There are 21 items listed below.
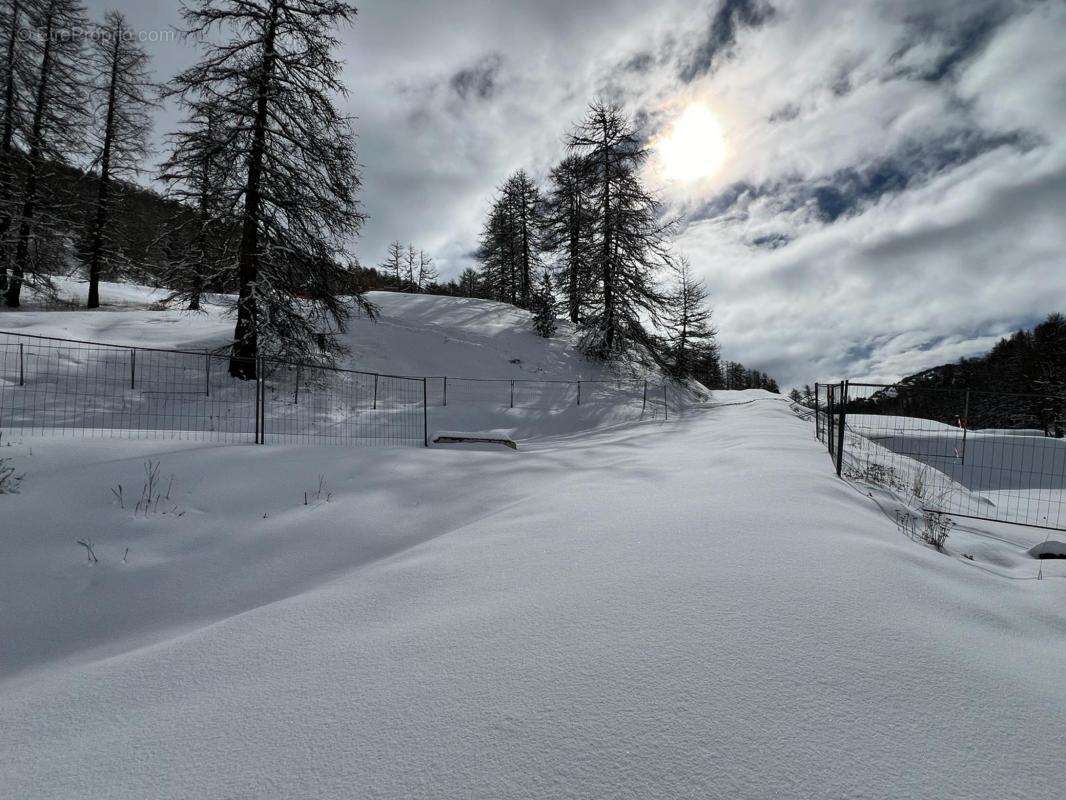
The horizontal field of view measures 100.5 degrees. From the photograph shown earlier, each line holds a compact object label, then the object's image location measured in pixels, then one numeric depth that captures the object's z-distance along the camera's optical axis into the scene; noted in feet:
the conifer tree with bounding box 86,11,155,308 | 62.03
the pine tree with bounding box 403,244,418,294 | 180.90
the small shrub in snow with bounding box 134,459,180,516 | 13.75
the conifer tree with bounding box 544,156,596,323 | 72.08
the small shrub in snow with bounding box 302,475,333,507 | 15.83
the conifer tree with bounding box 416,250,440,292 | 182.80
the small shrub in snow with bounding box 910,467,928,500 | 21.52
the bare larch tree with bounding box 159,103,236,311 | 37.35
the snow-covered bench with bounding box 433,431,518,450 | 31.14
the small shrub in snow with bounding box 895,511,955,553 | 13.87
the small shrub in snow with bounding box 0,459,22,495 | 12.89
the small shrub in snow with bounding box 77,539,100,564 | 11.16
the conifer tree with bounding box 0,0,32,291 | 53.72
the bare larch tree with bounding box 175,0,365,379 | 38.14
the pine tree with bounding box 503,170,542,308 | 104.53
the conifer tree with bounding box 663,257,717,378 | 104.17
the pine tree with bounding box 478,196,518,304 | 109.09
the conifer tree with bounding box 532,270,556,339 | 75.10
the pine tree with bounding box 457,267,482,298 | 182.52
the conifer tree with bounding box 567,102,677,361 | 69.46
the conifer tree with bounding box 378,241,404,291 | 180.14
